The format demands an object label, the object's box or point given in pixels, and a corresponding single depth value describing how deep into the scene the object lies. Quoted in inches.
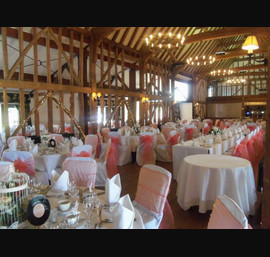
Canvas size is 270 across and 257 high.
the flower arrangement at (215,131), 258.0
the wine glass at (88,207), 71.6
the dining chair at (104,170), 197.9
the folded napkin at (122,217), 65.2
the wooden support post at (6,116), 258.1
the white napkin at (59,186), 98.8
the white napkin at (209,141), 215.6
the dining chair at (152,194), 92.7
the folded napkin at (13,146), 183.1
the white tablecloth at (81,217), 70.5
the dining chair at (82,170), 117.3
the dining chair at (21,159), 150.4
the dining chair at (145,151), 268.4
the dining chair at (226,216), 57.7
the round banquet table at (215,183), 134.0
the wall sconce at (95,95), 376.8
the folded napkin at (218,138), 233.6
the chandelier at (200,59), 400.5
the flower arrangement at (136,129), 326.3
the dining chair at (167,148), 285.4
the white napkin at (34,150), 184.3
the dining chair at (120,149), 274.7
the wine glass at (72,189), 94.3
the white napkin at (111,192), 86.4
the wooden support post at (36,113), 299.3
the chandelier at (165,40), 282.3
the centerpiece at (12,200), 69.8
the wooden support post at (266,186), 90.9
